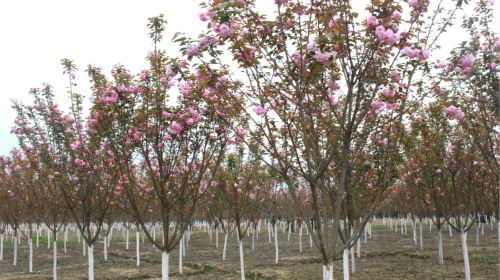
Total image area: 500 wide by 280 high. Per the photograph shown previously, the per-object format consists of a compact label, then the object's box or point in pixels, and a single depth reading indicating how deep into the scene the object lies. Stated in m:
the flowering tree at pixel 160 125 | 10.62
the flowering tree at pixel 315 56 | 6.40
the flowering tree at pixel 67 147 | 14.56
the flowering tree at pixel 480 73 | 9.45
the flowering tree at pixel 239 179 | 20.27
